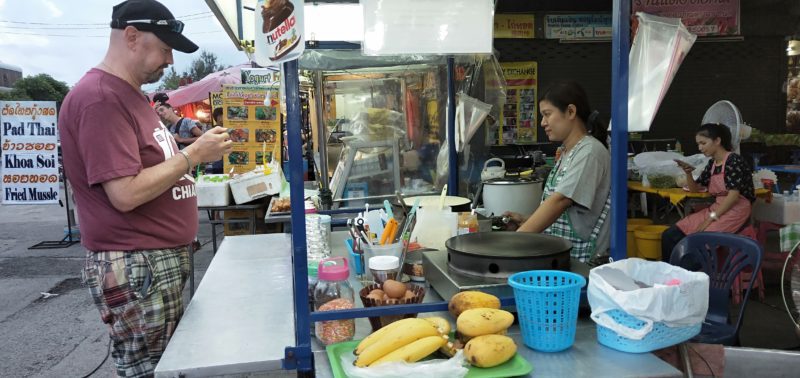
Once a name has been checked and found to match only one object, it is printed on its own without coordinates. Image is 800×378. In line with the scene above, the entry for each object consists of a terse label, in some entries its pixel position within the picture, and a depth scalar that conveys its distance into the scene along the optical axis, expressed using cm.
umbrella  1430
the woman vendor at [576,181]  249
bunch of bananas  143
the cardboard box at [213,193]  525
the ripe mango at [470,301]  164
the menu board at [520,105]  975
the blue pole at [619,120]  183
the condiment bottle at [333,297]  170
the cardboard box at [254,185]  533
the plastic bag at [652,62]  192
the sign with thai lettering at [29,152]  748
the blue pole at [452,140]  398
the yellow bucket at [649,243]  582
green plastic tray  143
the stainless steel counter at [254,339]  154
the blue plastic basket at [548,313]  154
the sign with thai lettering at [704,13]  884
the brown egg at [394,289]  176
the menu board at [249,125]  682
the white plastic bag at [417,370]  137
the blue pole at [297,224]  164
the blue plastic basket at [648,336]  157
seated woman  496
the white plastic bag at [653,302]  152
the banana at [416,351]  142
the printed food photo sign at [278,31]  164
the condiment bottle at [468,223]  261
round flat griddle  178
